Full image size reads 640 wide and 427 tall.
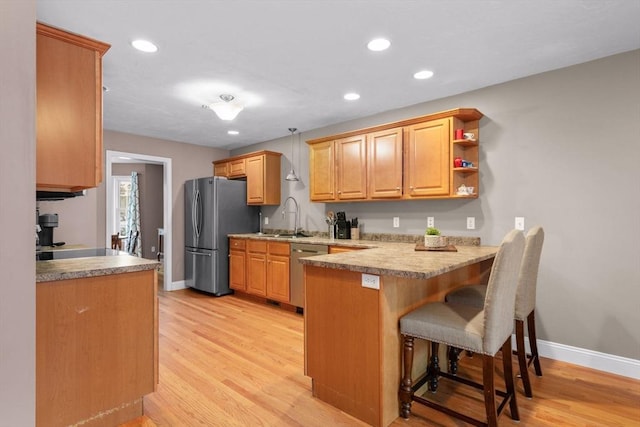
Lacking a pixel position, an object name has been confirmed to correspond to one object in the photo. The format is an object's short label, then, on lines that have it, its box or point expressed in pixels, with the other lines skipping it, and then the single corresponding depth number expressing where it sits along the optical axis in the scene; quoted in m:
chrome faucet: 5.01
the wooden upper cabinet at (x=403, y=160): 3.15
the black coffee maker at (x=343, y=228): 4.23
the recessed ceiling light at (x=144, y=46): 2.33
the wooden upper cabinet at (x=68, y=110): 1.69
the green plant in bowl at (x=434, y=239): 2.82
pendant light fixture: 4.47
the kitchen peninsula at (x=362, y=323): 1.84
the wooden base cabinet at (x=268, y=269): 4.22
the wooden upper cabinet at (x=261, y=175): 5.00
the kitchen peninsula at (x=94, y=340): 1.66
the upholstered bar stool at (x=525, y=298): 2.20
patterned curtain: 7.25
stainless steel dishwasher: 3.94
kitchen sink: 4.71
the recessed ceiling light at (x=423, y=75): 2.87
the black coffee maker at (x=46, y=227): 3.35
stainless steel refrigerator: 4.96
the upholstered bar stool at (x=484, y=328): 1.68
